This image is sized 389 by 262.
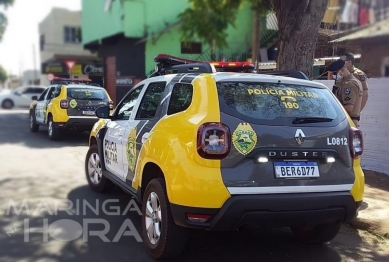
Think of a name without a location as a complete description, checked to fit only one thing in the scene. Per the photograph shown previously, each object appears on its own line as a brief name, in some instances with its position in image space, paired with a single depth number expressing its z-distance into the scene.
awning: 6.82
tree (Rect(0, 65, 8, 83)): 73.19
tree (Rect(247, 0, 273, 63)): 3.85
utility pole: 53.91
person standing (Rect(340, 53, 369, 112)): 6.05
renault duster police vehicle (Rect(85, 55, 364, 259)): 3.22
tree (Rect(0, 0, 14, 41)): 22.95
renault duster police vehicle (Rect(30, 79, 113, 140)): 10.70
